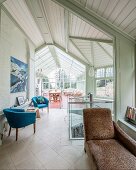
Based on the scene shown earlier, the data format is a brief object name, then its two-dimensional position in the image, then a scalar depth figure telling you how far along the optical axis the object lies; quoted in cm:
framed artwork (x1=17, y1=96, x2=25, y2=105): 345
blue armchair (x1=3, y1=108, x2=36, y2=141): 245
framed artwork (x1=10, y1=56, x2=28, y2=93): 310
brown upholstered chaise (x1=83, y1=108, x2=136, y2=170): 124
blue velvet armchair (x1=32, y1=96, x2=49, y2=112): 437
